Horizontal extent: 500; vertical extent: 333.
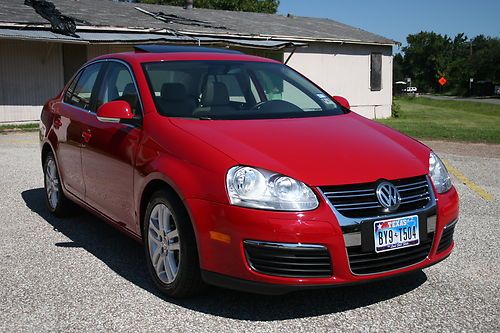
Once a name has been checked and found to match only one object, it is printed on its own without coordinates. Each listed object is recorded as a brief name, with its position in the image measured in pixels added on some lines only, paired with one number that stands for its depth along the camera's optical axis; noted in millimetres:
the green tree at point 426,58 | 96181
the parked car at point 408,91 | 67188
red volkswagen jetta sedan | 3346
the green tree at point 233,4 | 47000
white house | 16641
